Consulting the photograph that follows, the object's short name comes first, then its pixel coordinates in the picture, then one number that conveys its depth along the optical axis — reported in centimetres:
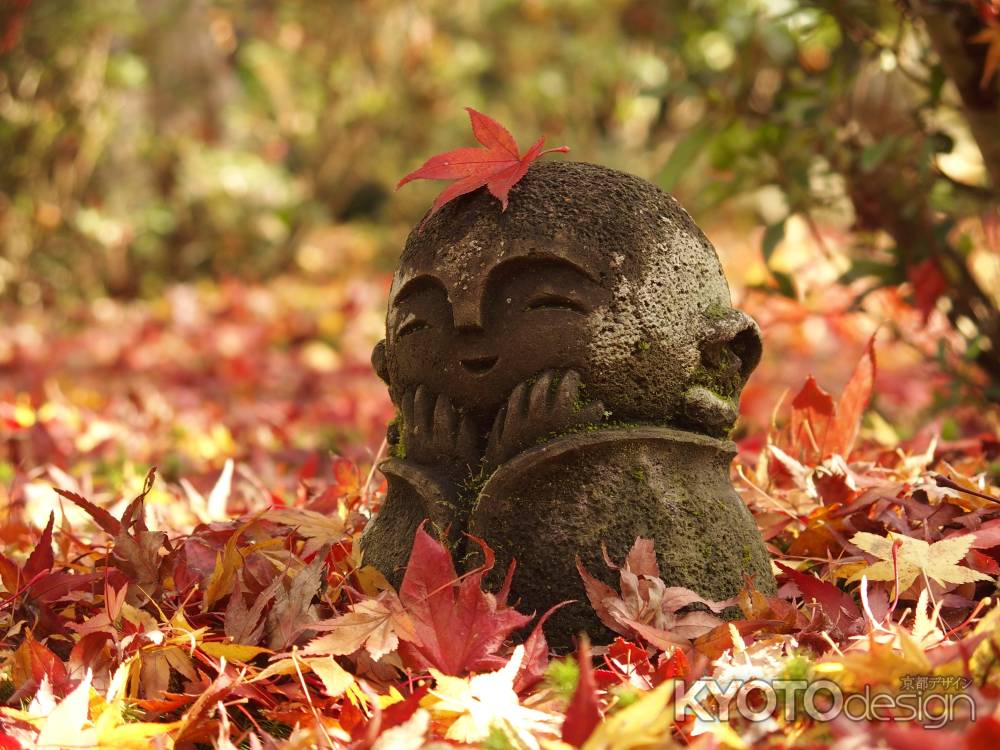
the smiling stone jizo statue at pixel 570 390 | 99
